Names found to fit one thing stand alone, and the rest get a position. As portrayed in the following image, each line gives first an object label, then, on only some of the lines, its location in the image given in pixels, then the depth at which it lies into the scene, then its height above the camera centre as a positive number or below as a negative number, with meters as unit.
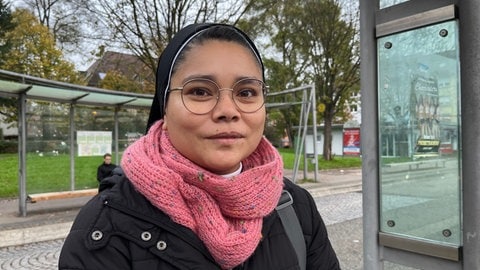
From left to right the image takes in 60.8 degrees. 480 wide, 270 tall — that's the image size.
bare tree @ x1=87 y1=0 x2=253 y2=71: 13.52 +4.04
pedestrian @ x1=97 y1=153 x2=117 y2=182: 9.51 -0.67
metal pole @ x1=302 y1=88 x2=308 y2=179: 12.28 +0.81
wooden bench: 8.60 -1.24
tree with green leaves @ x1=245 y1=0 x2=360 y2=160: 19.09 +4.55
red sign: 30.80 -0.34
